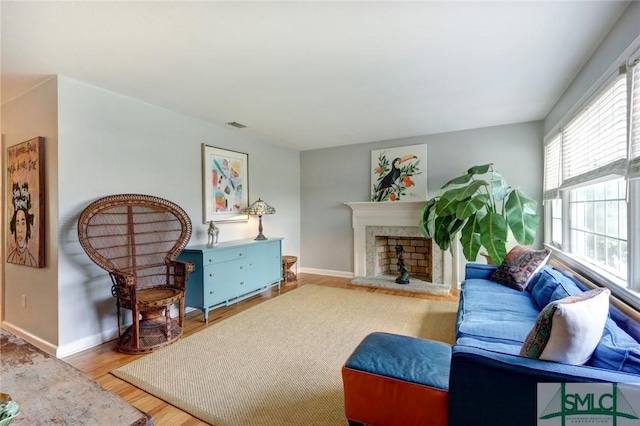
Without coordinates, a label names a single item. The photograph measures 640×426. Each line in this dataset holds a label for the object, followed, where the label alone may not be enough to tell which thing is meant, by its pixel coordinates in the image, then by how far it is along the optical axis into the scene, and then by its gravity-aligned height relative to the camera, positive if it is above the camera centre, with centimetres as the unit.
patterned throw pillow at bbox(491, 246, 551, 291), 280 -56
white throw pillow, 116 -49
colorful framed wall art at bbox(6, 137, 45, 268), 262 +8
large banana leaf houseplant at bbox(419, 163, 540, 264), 328 -9
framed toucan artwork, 473 +60
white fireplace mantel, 460 -16
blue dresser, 326 -74
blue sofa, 109 -62
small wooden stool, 494 -102
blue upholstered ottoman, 134 -83
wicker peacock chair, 254 -42
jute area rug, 184 -121
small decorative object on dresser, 369 -29
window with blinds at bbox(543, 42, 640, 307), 172 +21
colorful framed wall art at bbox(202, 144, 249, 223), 386 +37
